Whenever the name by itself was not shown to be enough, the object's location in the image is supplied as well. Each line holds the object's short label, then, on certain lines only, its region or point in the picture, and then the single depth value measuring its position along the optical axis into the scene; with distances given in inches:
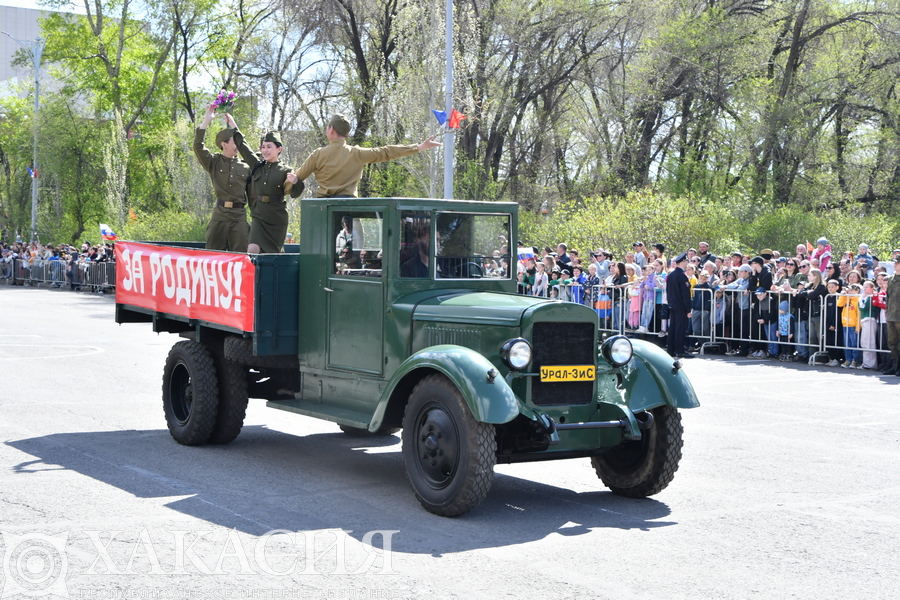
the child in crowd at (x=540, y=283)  864.9
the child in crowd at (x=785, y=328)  692.7
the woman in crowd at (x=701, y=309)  754.8
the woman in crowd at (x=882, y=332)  638.5
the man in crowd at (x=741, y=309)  724.0
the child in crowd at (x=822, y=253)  759.1
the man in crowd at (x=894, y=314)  616.4
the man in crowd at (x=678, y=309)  722.2
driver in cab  308.1
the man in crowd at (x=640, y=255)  852.6
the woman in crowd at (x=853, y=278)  666.8
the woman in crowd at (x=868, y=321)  650.2
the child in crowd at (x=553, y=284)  862.6
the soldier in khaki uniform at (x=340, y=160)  355.9
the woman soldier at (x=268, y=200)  382.6
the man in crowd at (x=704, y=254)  809.7
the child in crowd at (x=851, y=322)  656.4
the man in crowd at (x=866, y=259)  732.7
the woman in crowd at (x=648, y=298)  779.4
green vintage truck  269.1
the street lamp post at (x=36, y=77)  1964.8
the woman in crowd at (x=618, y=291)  800.9
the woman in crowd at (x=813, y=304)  676.1
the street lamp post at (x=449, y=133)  972.6
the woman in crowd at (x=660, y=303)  767.7
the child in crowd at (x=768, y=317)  704.4
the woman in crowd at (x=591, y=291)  823.7
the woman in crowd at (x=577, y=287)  837.8
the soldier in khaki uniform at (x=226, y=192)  402.0
